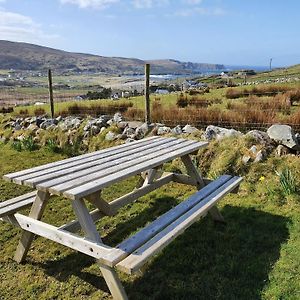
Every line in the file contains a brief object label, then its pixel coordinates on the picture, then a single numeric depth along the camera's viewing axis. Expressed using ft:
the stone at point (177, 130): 23.76
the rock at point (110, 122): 28.09
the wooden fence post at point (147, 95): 25.84
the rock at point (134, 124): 26.99
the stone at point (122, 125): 27.11
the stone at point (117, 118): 28.34
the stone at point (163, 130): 24.27
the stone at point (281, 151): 19.13
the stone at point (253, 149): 19.38
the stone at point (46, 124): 30.99
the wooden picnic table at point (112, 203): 9.64
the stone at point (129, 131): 25.85
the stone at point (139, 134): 25.20
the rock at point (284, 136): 19.15
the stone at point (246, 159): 19.06
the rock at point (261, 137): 19.85
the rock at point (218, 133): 21.20
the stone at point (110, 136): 25.96
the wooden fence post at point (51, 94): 33.65
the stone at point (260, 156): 18.89
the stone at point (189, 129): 23.62
